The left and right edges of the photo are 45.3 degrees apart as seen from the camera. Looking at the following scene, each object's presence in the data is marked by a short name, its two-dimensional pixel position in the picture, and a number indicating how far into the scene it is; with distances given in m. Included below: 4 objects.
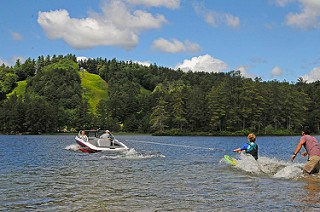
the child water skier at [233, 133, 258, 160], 22.86
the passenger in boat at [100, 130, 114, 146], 39.56
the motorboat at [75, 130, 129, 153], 38.19
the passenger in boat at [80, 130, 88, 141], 42.07
